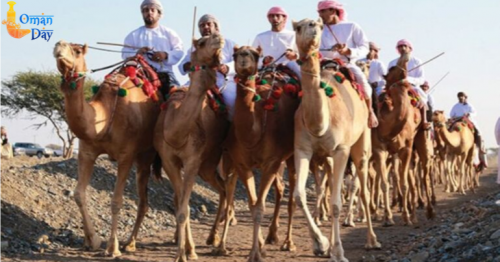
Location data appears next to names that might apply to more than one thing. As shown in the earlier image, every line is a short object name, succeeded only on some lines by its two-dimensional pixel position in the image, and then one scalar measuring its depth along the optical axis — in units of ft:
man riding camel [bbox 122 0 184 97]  38.93
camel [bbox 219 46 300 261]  31.17
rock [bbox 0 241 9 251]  32.83
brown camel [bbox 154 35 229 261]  31.94
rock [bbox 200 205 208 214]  54.29
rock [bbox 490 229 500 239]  26.72
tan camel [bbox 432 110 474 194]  71.33
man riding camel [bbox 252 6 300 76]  37.88
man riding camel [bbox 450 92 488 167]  84.14
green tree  144.66
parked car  182.19
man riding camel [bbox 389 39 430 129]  48.91
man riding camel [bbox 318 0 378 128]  37.07
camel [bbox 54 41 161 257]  32.12
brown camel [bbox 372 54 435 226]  44.42
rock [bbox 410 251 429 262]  28.12
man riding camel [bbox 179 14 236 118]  34.78
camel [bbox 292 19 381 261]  29.66
